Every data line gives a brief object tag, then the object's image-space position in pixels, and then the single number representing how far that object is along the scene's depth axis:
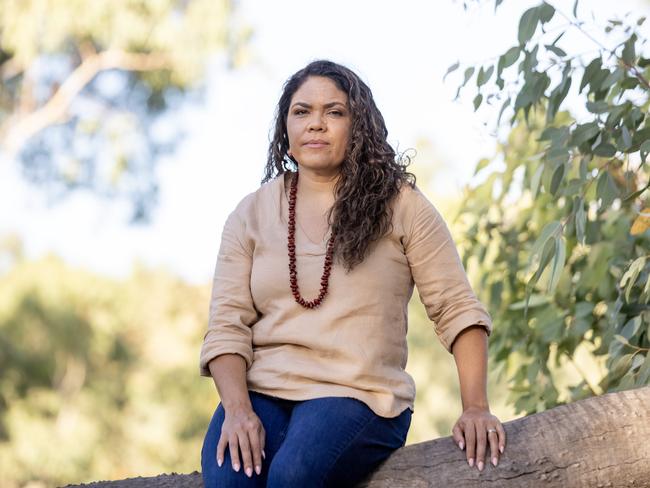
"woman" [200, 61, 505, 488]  4.45
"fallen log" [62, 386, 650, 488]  4.30
